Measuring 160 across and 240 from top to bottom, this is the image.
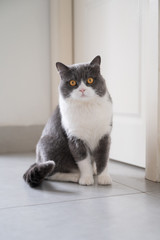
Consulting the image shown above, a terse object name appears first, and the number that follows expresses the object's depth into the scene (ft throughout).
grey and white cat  5.36
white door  6.45
